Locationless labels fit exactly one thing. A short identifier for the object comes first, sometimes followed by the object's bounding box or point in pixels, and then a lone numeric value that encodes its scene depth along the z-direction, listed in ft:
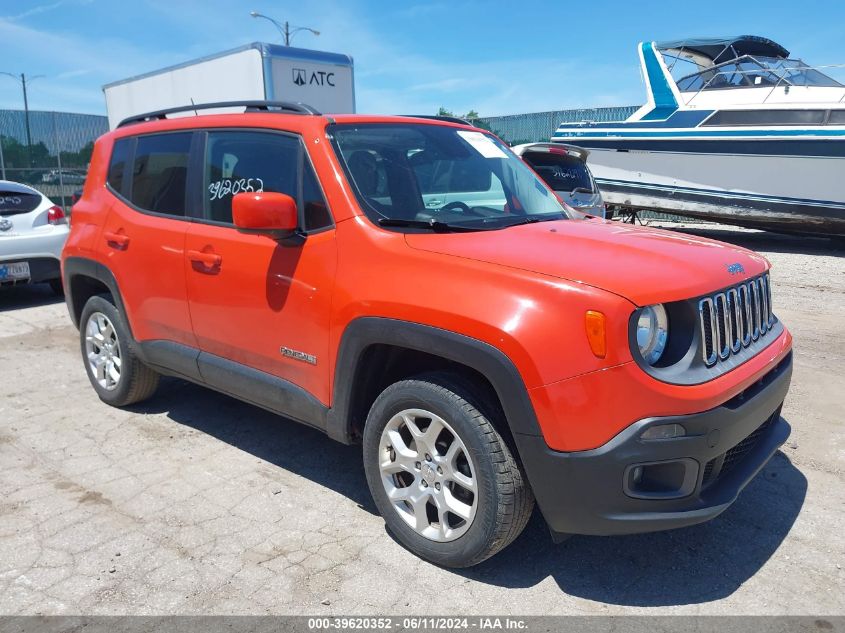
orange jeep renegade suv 8.05
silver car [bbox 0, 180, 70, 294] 25.66
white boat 37.09
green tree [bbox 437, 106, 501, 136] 69.36
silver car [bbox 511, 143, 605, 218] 29.37
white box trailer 35.24
